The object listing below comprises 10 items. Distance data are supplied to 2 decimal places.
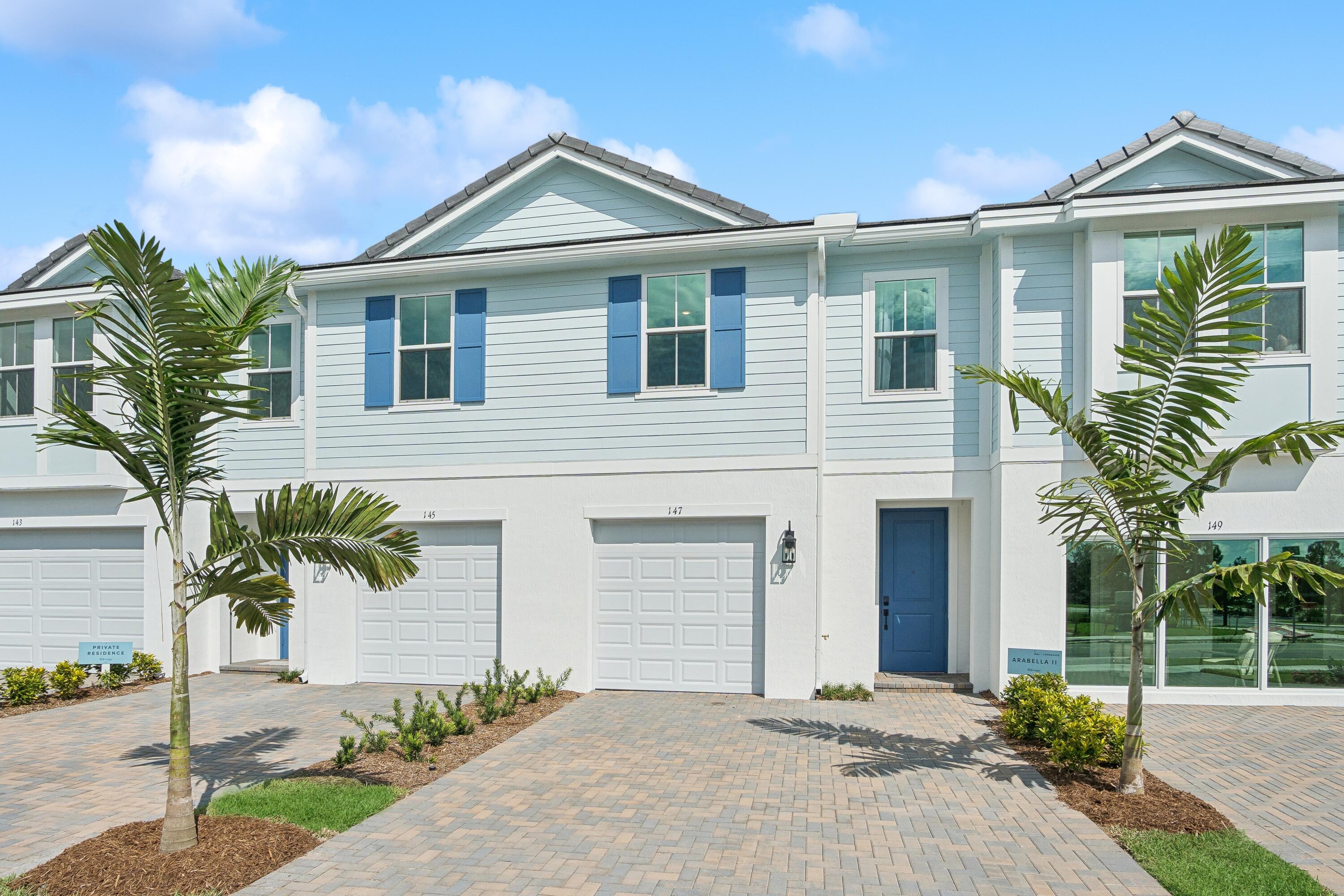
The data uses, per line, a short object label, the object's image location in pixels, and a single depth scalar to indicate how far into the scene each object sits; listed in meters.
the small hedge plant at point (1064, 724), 7.67
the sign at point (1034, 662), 10.68
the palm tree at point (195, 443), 5.82
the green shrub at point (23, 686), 11.46
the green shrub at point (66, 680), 11.86
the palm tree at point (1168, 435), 6.64
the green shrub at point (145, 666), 13.08
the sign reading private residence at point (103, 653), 12.94
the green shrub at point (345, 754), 7.97
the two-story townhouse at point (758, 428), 10.57
